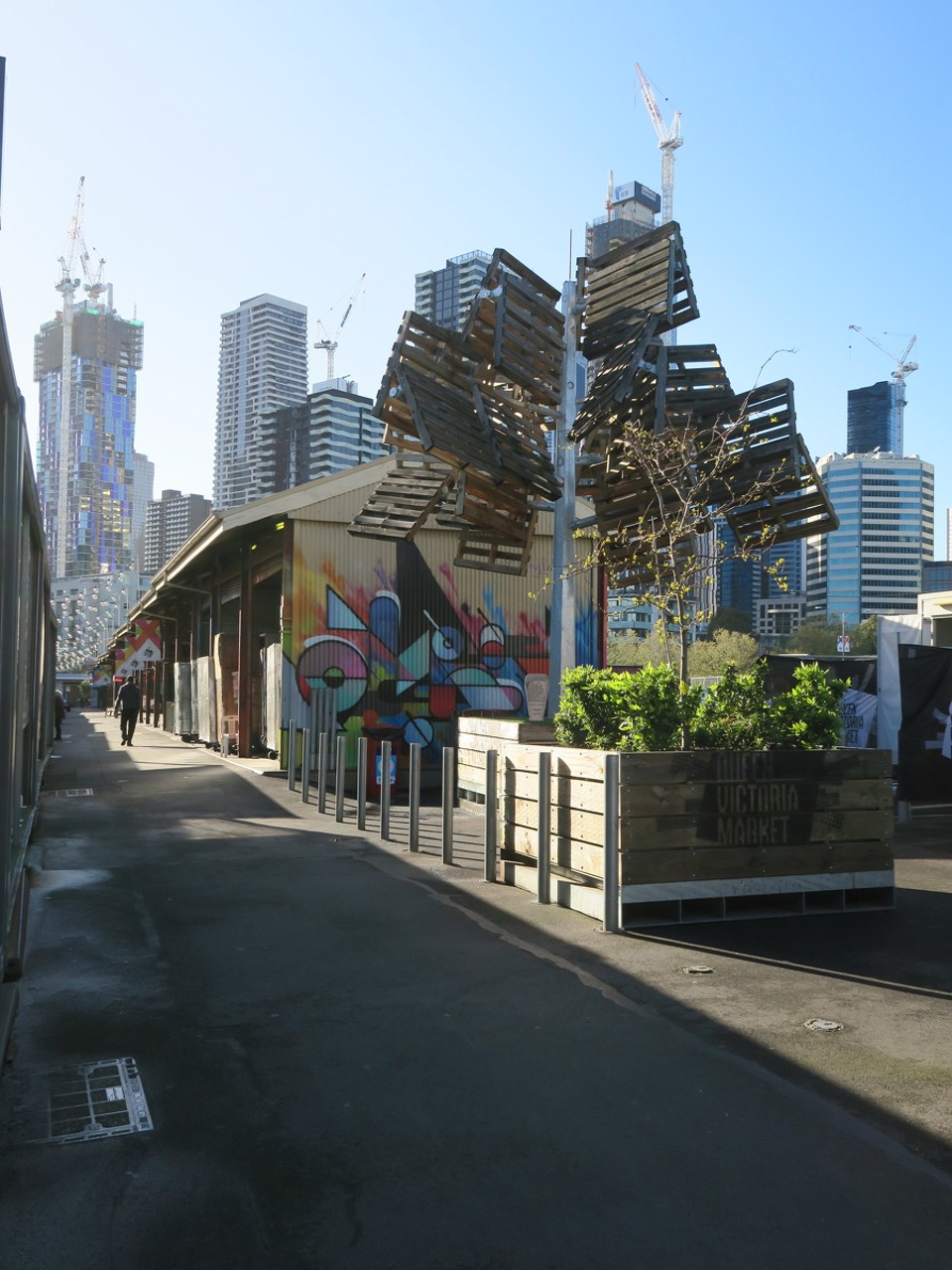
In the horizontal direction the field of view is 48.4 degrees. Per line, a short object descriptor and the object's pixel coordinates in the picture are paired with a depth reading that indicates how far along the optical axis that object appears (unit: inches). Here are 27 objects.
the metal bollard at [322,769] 542.3
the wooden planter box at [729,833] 294.2
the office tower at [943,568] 7800.2
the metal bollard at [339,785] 510.6
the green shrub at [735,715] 323.0
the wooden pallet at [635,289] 557.3
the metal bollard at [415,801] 429.7
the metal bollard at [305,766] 609.0
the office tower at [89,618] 5546.3
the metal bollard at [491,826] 362.9
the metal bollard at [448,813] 405.7
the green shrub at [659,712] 309.6
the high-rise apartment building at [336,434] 7652.6
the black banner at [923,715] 573.6
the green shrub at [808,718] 322.7
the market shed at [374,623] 767.1
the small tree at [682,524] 357.7
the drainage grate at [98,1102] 160.7
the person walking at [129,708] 1071.6
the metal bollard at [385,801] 455.5
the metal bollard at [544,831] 326.0
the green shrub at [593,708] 327.3
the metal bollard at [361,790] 494.6
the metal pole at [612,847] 289.7
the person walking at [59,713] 1269.4
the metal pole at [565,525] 547.2
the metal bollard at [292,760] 646.8
